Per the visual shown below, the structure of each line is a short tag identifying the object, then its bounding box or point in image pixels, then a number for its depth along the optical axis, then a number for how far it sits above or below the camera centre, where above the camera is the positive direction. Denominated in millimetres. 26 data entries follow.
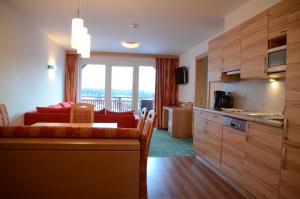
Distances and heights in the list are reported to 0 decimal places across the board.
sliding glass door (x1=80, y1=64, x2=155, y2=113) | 7777 +333
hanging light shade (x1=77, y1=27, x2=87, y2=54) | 2545 +619
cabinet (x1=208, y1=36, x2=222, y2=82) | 3707 +647
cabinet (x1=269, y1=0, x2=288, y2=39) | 2254 +820
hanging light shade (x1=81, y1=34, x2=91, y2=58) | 2721 +570
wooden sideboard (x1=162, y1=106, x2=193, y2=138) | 6204 -708
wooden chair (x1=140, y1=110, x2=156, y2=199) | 1833 -591
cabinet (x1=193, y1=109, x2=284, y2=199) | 1960 -664
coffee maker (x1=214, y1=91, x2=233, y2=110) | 3852 -51
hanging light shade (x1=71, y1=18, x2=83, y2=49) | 2430 +692
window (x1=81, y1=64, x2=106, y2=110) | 7762 +477
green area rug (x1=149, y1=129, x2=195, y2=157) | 4453 -1114
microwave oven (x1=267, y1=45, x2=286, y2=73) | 2269 +404
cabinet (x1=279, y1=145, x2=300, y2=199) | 1868 -640
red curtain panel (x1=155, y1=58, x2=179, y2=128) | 7754 +385
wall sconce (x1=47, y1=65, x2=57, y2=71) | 5691 +693
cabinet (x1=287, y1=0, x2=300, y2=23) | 1982 +795
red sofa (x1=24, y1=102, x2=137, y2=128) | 4043 -402
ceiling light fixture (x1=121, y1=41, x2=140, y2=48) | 5258 +1209
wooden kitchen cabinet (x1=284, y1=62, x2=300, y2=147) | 1893 -55
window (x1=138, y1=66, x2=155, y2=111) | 7988 +419
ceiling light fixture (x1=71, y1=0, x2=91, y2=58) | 2432 +640
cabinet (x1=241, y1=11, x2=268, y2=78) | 2600 +628
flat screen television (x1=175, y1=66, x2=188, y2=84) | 6906 +680
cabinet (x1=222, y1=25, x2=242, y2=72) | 3133 +701
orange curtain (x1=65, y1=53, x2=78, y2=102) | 7387 +569
